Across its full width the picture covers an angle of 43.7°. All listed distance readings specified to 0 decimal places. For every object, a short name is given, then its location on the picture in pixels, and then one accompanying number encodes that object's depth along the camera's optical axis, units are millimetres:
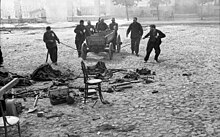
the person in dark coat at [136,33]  13633
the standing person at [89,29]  14734
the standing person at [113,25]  15934
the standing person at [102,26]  16094
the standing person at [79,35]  13940
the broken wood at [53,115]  6211
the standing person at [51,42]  12055
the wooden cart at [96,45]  13000
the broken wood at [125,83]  8492
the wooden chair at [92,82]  6905
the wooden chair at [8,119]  4270
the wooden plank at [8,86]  4233
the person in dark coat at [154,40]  11930
